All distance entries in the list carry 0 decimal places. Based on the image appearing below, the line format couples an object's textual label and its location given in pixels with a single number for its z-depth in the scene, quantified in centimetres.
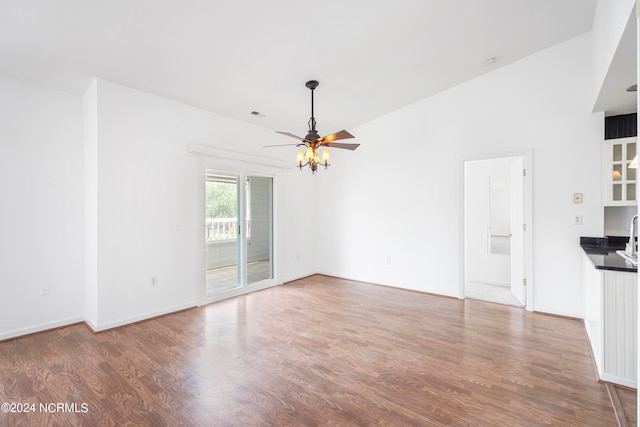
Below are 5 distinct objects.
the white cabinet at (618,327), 224
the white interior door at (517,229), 408
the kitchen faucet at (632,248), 269
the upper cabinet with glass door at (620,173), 322
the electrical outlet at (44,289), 332
